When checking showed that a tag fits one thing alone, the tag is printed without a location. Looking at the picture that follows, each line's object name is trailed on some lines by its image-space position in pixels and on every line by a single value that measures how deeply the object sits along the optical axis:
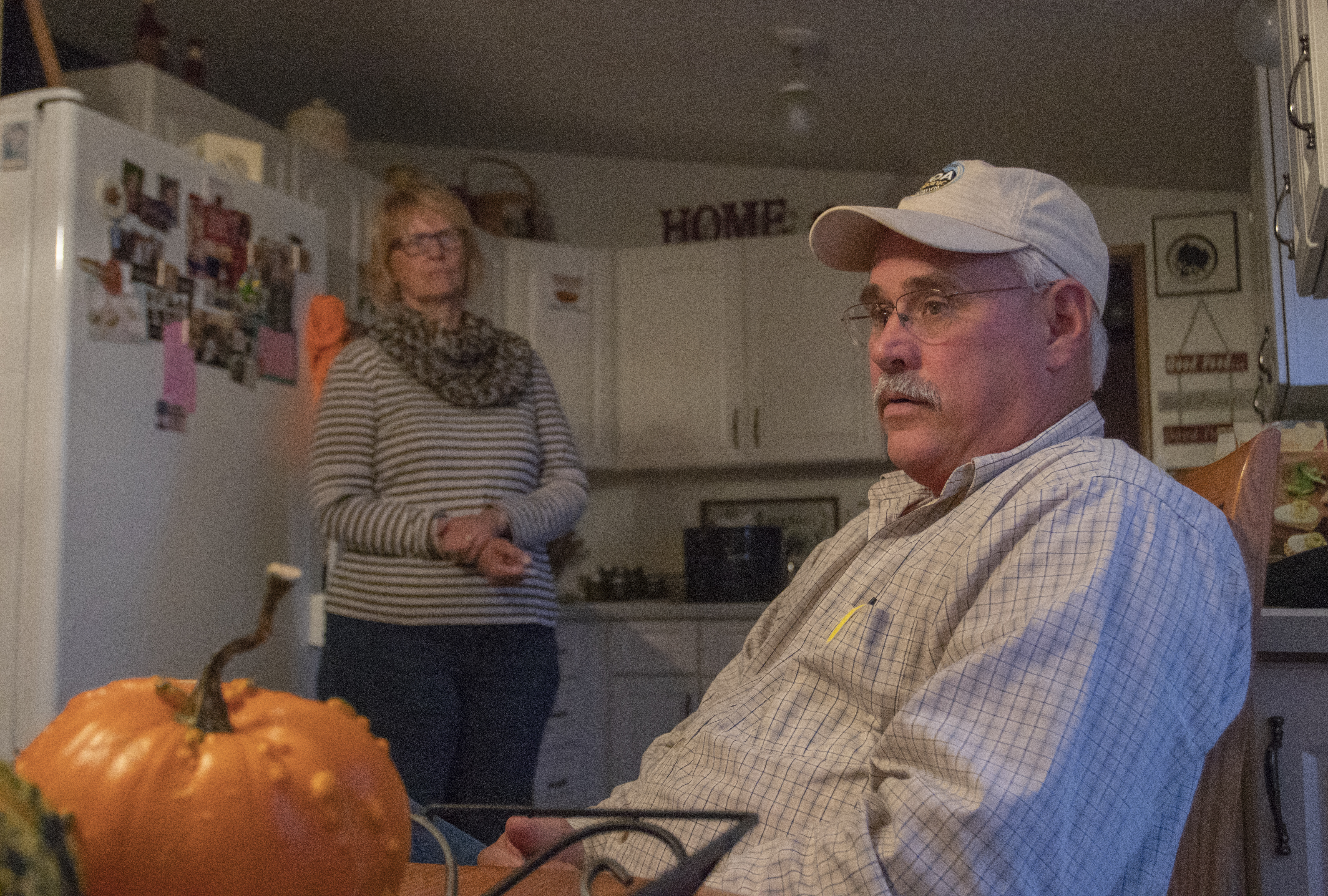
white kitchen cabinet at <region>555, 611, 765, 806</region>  3.56
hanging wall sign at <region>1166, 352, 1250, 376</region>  3.61
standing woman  2.02
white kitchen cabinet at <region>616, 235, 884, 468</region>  3.86
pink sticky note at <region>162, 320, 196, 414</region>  2.13
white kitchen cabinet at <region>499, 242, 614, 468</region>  4.02
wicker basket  4.09
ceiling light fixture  3.19
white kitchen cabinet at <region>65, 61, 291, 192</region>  2.71
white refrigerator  1.90
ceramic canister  3.29
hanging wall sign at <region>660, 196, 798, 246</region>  4.16
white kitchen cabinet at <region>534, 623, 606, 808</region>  3.49
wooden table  0.62
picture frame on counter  4.08
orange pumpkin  0.36
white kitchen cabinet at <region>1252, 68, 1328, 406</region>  2.32
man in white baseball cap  0.73
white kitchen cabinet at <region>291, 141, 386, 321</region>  3.14
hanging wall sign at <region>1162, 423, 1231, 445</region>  3.63
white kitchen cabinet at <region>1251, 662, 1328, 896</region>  1.29
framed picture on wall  3.67
